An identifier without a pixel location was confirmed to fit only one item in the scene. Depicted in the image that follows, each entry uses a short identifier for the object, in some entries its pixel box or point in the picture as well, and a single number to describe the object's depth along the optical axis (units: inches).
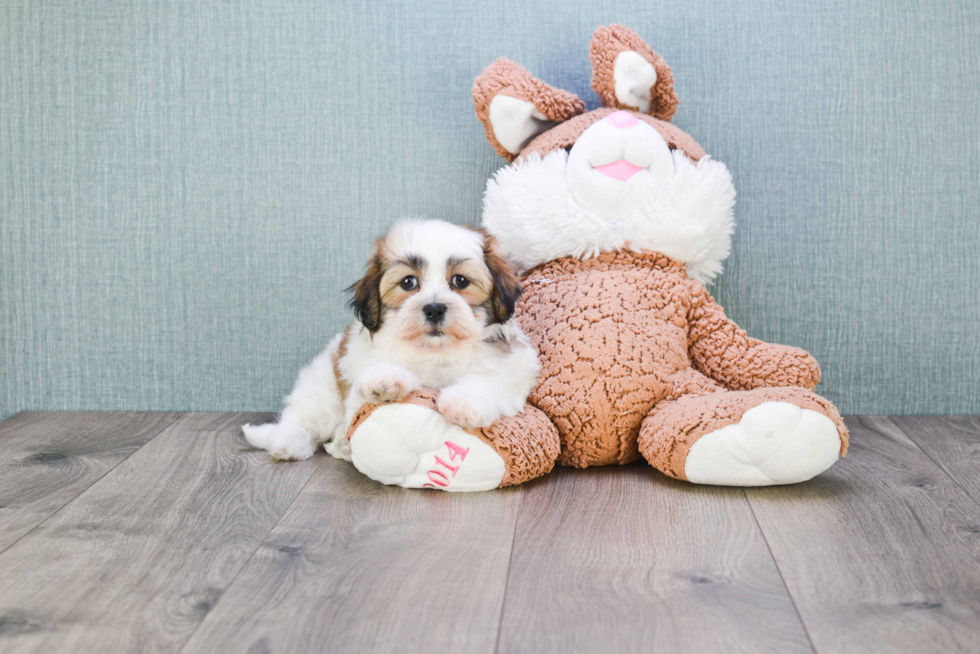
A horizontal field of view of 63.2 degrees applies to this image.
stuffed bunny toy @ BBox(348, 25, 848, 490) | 60.8
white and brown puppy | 60.5
